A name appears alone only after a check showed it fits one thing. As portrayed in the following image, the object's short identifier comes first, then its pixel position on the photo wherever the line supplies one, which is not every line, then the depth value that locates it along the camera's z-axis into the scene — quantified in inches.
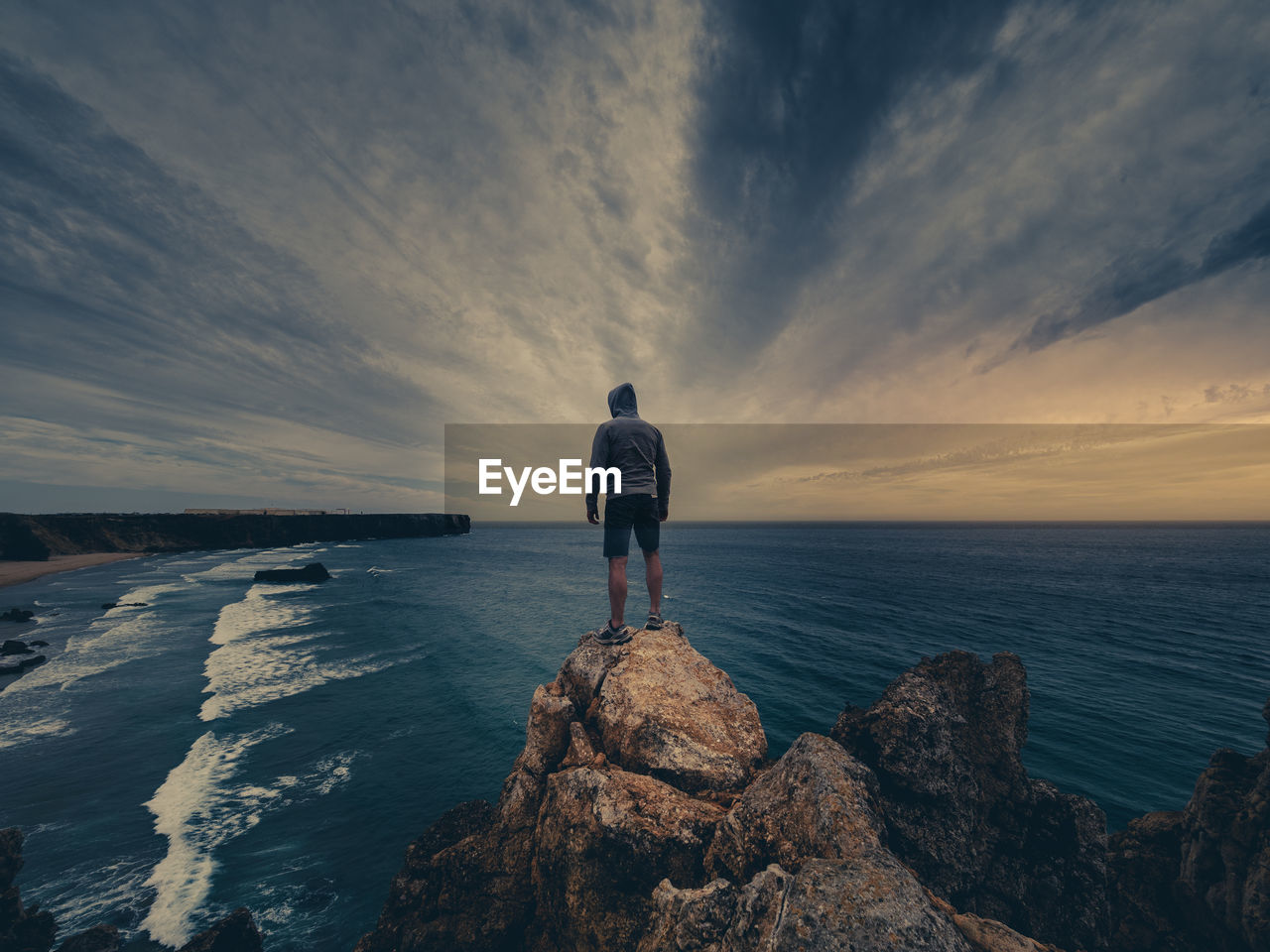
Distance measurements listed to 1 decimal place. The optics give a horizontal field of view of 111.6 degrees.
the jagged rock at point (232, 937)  278.8
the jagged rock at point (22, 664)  745.0
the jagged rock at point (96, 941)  283.0
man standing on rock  244.8
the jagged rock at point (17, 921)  283.0
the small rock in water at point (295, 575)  1723.7
